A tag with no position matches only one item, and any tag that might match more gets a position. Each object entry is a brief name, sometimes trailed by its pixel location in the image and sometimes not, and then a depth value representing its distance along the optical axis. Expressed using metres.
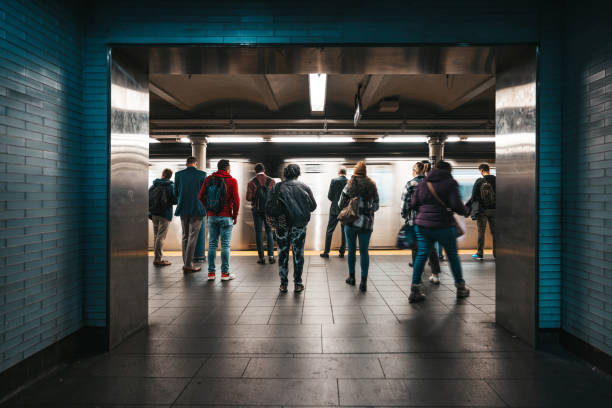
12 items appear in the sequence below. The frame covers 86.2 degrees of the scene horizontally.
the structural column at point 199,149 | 7.19
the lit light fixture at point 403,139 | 7.43
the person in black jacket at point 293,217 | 4.04
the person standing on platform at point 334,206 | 6.08
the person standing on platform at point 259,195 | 5.79
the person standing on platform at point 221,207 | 4.70
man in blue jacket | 5.28
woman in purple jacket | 3.52
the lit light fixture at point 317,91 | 4.59
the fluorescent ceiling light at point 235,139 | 7.36
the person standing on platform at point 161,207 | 5.80
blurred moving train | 7.44
